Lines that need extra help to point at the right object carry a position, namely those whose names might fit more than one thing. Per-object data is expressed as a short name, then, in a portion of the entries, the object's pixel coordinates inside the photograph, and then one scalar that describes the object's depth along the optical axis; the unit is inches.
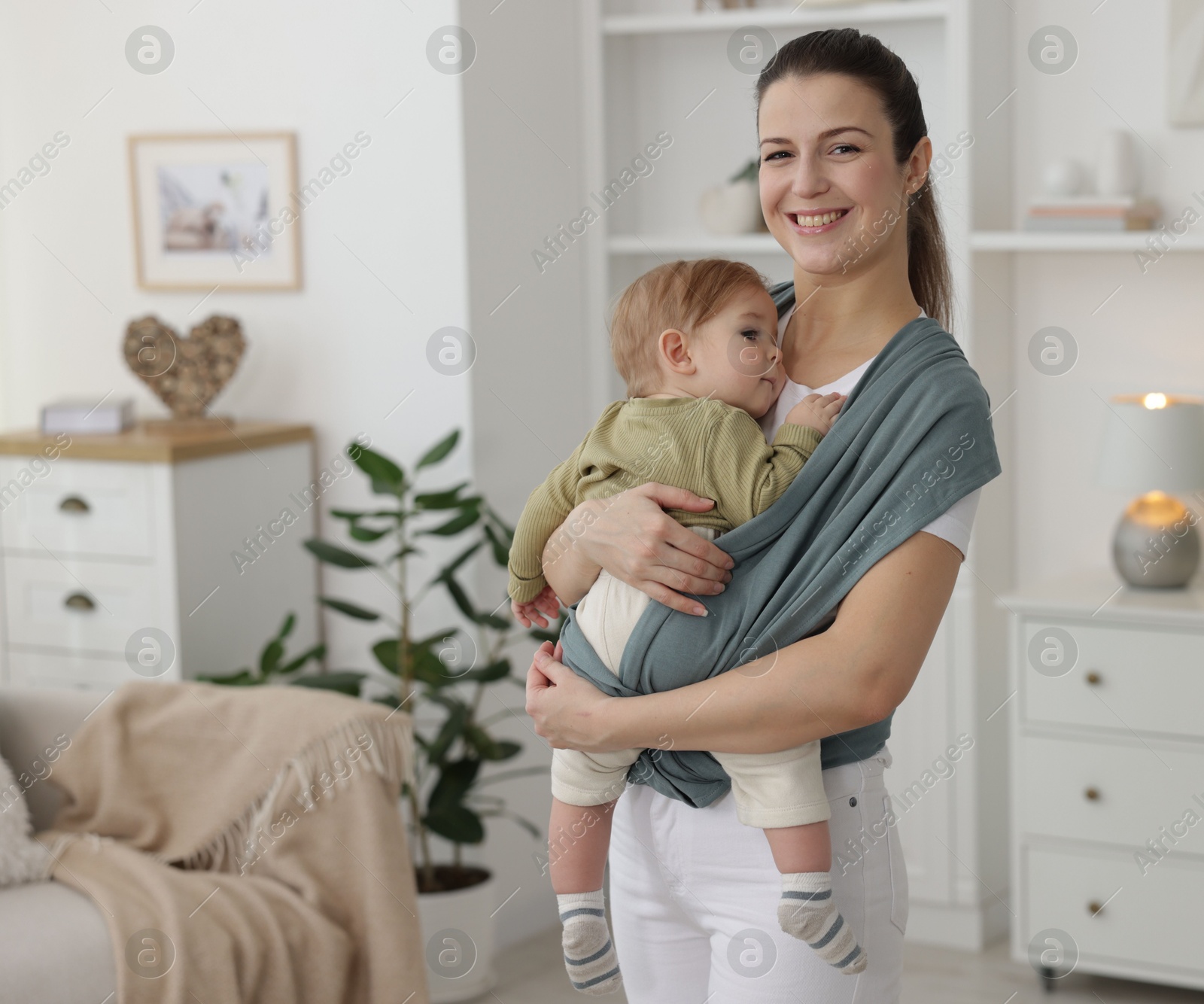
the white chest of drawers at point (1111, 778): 110.7
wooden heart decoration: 129.1
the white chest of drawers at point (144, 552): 119.0
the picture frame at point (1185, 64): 117.3
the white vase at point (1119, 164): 119.0
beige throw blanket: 87.8
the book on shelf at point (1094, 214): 116.0
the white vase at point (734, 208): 130.3
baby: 49.6
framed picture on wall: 129.0
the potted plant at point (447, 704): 113.5
